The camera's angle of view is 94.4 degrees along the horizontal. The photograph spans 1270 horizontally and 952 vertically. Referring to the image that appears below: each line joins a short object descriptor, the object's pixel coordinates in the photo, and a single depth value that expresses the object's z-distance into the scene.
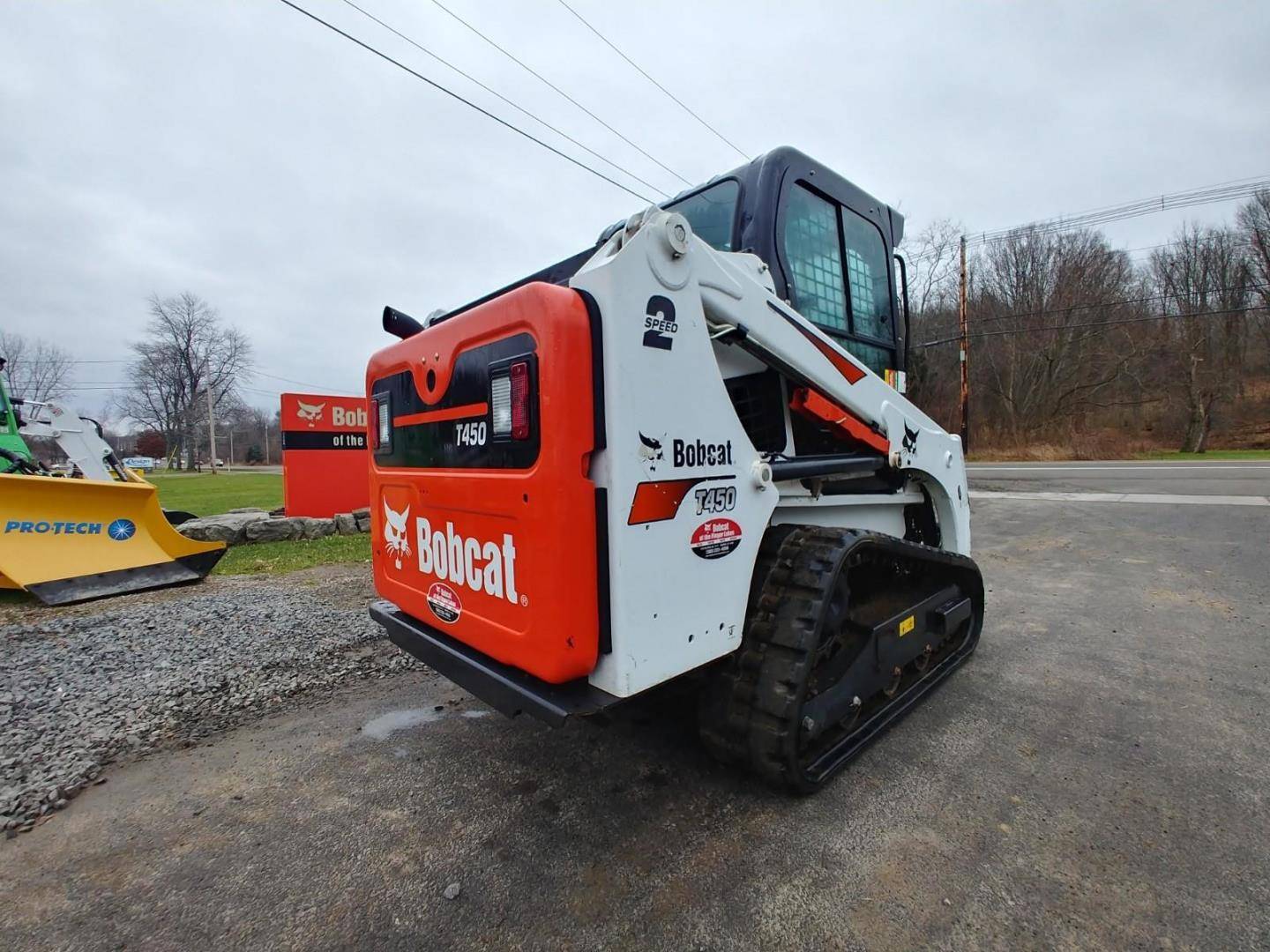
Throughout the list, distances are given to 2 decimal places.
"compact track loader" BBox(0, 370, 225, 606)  5.07
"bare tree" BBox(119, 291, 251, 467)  48.91
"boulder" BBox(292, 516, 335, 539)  8.70
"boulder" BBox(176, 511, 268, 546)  7.96
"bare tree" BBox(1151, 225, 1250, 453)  28.59
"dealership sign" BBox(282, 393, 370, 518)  9.80
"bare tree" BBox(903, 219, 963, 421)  27.16
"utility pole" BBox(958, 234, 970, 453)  21.48
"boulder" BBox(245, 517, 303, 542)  8.30
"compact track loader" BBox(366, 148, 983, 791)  1.71
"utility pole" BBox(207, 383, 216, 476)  43.91
